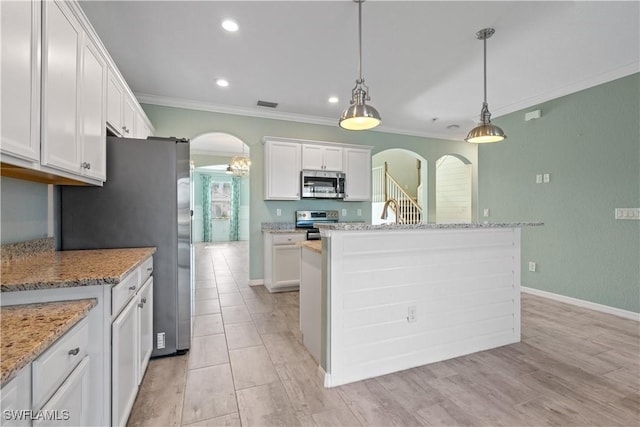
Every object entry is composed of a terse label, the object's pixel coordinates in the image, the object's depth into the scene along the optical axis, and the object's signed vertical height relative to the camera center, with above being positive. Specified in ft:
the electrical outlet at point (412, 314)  7.41 -2.52
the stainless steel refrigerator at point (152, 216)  7.11 -0.01
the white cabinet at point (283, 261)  13.98 -2.23
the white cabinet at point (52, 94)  3.92 +2.07
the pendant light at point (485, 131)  9.32 +2.74
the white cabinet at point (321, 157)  15.58 +3.19
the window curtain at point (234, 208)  35.83 +0.94
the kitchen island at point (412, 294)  6.64 -2.05
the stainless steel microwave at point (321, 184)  15.58 +1.72
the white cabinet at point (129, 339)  4.53 -2.32
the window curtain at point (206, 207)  34.22 +1.02
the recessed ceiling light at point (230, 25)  8.28 +5.54
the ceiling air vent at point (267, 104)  14.30 +5.59
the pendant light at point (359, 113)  7.29 +2.58
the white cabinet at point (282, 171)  14.94 +2.35
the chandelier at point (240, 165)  22.75 +4.01
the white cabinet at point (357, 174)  16.61 +2.41
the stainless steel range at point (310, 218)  16.15 -0.14
